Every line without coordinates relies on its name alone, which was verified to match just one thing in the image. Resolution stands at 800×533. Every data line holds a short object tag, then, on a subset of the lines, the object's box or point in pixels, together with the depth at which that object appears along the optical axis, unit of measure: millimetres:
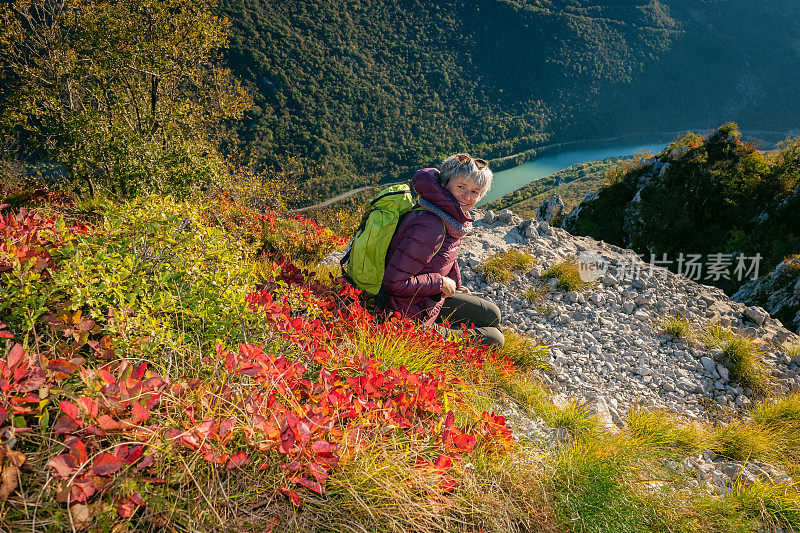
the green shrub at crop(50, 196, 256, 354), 1810
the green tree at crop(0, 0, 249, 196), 6270
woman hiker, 3145
